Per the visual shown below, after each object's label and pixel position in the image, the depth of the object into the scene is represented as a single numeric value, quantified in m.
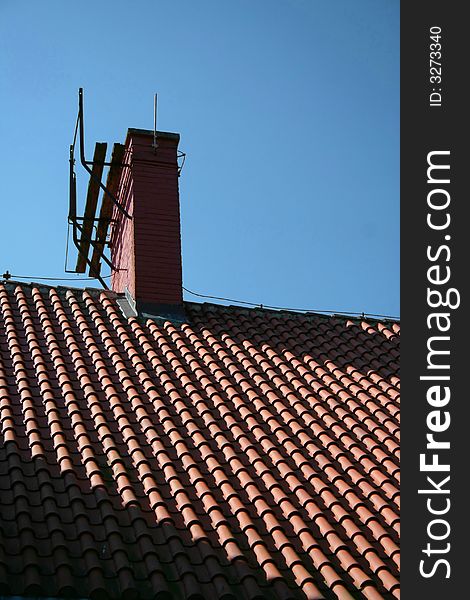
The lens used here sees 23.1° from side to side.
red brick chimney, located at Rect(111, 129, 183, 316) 14.04
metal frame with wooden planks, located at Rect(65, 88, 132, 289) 15.22
